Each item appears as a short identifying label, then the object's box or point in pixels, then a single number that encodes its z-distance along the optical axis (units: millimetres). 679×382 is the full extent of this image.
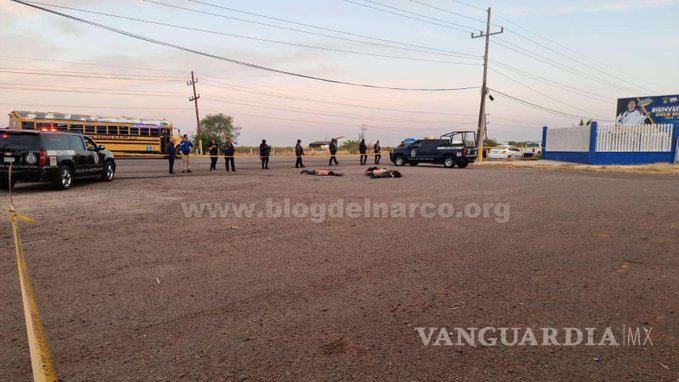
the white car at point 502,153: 41469
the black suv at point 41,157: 11289
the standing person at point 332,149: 26905
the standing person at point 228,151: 21509
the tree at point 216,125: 88750
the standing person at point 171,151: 18562
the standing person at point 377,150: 28625
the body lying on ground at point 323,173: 18422
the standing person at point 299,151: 24017
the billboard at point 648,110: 42688
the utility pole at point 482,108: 35531
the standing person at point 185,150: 19638
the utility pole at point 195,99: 52706
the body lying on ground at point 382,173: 17500
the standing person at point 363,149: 29009
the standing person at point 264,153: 24000
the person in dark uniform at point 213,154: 21094
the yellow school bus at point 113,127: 29969
